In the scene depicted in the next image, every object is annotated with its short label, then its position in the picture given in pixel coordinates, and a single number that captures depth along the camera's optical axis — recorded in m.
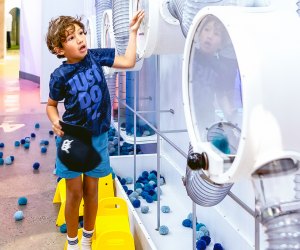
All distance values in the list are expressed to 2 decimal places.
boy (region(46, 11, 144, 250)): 1.38
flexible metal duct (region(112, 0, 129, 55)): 1.34
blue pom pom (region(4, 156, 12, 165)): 2.67
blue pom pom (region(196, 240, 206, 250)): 1.55
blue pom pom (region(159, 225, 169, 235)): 1.67
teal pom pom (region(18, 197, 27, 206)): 2.02
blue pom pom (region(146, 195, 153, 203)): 2.02
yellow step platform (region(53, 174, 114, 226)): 1.85
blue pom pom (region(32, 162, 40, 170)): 2.57
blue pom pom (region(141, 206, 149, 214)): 1.88
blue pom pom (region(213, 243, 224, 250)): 1.52
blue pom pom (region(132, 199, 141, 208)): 1.94
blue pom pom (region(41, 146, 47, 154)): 2.95
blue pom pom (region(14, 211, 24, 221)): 1.86
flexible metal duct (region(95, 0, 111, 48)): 2.09
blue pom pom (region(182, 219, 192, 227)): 1.72
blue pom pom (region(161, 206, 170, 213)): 1.88
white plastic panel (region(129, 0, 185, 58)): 1.06
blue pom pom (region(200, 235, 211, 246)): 1.60
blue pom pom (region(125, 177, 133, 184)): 2.28
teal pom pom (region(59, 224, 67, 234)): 1.74
